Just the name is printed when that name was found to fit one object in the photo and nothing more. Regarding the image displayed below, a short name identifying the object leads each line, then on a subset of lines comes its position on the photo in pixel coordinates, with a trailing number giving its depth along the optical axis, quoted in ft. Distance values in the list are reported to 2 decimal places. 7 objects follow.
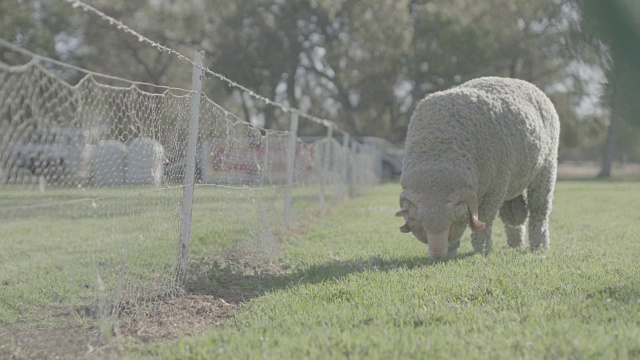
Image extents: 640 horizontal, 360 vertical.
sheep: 42.42
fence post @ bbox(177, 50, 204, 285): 37.22
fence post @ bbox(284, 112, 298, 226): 67.51
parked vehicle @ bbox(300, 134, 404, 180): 220.23
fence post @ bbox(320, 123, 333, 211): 92.76
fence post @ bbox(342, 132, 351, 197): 119.44
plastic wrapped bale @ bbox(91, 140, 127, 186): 38.12
